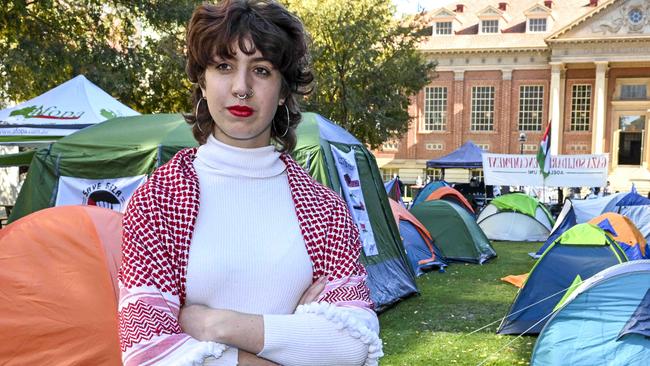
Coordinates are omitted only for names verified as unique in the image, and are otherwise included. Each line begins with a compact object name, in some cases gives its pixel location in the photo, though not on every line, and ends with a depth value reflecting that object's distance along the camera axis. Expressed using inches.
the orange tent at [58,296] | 127.6
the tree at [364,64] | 801.6
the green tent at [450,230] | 445.1
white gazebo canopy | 321.4
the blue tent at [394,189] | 597.3
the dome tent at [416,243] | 392.8
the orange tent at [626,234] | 323.4
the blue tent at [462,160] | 919.7
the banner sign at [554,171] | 630.5
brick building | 1378.0
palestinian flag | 612.1
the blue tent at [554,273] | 250.8
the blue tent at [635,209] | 457.4
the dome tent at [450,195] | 575.5
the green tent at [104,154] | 265.4
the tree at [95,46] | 458.3
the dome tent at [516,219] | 574.9
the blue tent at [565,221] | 476.1
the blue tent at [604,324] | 176.2
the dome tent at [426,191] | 619.2
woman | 49.4
